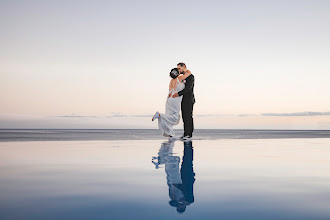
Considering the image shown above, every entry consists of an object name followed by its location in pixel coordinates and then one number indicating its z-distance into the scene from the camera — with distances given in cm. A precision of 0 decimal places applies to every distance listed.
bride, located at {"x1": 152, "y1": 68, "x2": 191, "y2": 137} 1183
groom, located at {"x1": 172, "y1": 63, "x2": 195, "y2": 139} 1171
